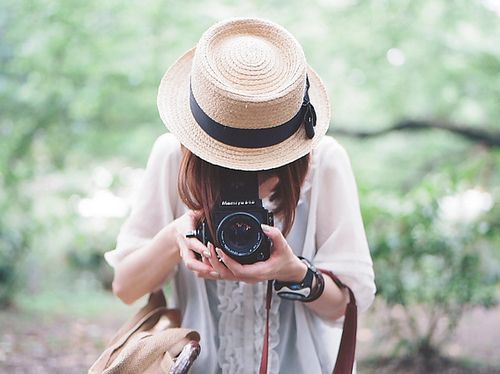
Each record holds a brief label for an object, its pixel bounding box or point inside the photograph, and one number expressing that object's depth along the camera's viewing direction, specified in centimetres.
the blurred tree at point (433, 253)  438
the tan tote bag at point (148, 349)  133
